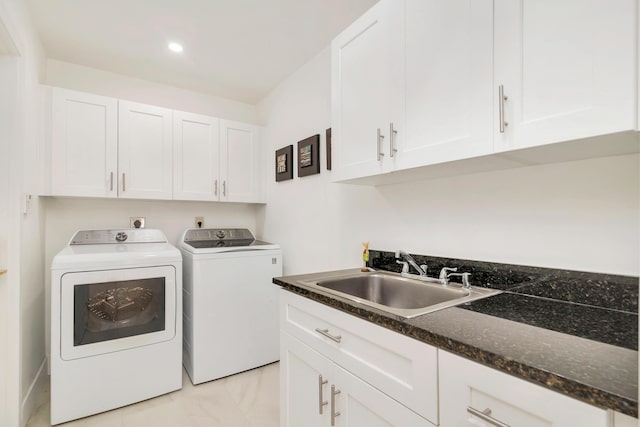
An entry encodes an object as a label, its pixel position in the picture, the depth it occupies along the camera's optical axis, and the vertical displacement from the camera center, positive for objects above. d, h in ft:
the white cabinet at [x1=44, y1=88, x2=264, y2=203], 7.20 +1.69
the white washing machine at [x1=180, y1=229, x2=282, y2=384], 7.37 -2.40
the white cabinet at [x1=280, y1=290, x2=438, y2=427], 2.82 -1.76
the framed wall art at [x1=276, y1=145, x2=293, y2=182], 8.73 +1.52
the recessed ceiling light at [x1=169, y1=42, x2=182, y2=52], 7.28 +4.07
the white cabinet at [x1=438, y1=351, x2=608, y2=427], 1.90 -1.30
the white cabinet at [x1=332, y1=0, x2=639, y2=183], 2.53 +1.43
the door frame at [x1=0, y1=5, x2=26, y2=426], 5.33 -0.37
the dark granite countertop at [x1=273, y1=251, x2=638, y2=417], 1.90 -1.00
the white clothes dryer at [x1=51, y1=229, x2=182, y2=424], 5.98 -2.37
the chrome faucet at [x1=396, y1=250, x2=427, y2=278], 5.02 -0.84
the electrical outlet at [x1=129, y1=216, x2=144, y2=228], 8.86 -0.21
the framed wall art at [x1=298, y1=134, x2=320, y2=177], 7.69 +1.54
